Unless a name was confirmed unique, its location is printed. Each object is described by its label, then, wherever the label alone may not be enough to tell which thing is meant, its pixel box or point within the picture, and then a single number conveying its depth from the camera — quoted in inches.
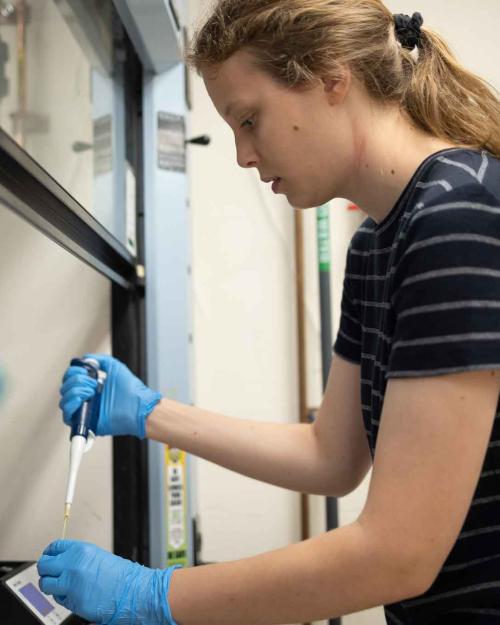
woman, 21.0
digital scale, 30.0
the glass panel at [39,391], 41.0
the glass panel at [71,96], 28.2
